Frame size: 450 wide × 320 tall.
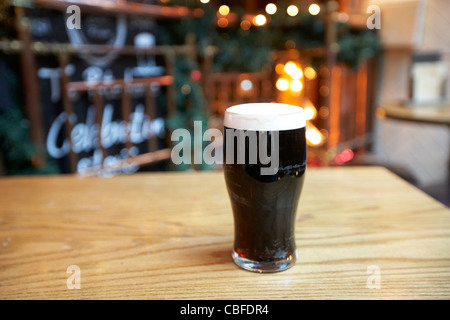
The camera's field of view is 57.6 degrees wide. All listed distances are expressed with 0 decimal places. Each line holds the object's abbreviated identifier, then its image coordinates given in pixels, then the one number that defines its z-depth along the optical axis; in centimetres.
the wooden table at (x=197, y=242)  60
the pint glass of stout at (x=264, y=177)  63
